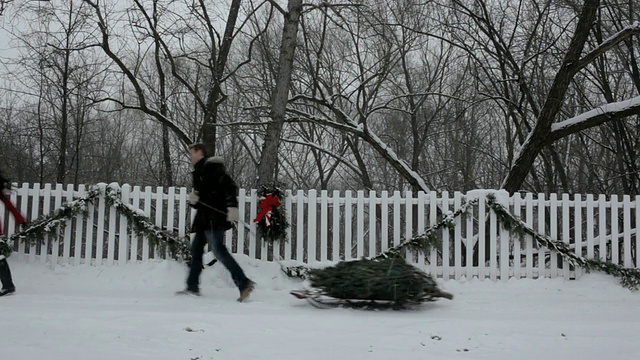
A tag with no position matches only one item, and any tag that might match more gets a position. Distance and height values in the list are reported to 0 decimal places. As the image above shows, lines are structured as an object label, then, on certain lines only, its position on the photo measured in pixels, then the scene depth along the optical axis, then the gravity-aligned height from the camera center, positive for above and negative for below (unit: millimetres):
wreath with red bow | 7777 -112
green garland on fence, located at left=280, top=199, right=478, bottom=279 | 7703 -457
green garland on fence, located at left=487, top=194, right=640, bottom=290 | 7477 -508
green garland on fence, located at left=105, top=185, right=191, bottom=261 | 7719 -344
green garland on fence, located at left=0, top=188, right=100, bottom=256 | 7781 -287
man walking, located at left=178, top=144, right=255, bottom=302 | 6465 -43
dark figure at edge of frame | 6301 -727
